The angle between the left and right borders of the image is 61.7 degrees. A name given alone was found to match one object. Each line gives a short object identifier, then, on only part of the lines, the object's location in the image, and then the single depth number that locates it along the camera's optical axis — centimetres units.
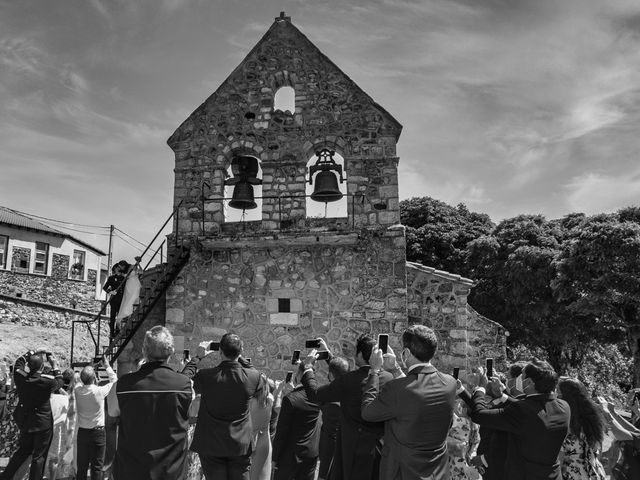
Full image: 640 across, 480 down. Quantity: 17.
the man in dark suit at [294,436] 565
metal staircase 1062
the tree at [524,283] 2072
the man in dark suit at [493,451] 518
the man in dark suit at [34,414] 656
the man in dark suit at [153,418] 418
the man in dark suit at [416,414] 384
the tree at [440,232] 2766
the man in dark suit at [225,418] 477
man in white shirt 644
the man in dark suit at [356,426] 493
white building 3566
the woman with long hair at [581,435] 475
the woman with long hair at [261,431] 524
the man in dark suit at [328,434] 599
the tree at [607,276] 1568
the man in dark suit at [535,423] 420
